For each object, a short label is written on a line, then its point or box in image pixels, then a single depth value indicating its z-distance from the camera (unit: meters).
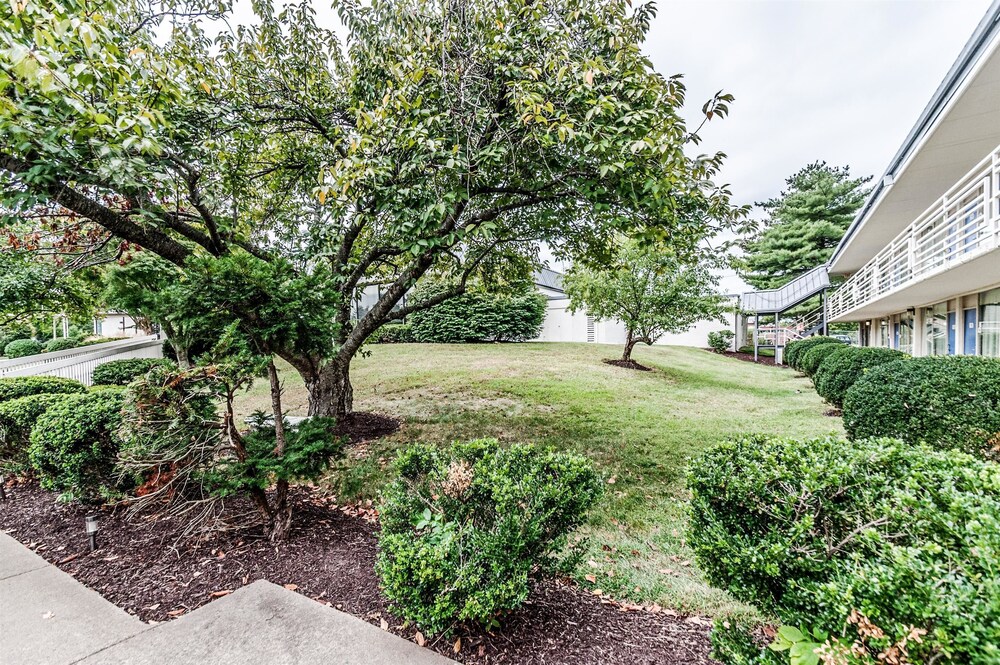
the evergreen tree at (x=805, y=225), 25.16
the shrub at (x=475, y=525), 2.11
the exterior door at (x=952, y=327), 8.42
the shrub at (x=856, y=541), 1.30
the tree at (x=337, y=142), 2.99
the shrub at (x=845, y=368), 7.57
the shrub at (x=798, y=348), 15.07
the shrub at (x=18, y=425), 4.32
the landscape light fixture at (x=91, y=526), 3.21
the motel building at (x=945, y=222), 4.78
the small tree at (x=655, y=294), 12.54
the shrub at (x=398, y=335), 17.44
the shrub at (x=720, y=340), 22.30
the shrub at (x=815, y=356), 11.48
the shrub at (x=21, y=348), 18.39
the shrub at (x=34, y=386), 5.43
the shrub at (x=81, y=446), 3.42
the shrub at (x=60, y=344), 18.77
